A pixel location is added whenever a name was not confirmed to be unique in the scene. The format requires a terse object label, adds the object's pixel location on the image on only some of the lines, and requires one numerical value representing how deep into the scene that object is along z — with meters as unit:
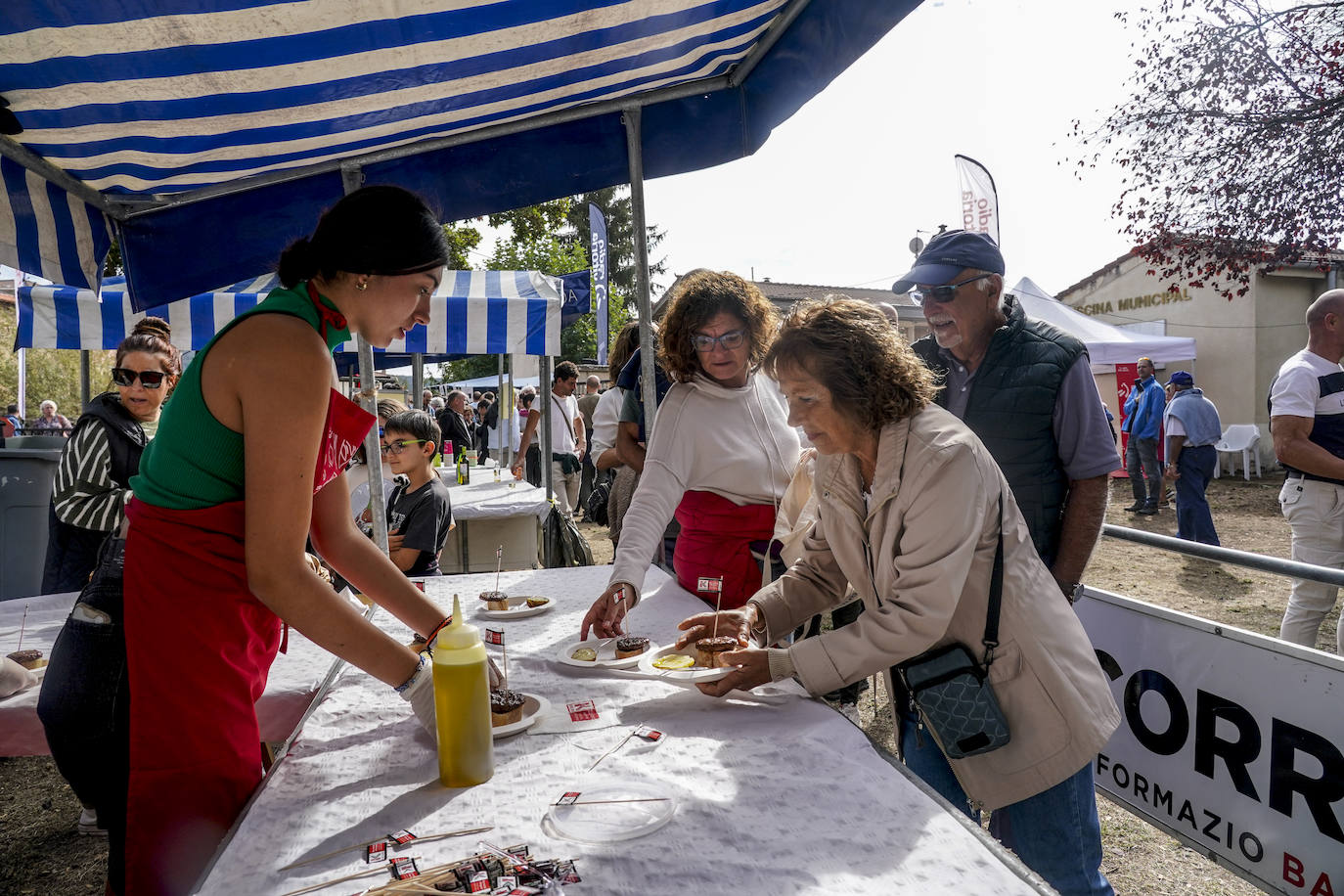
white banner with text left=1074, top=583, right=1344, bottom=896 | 1.96
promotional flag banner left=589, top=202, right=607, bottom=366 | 7.90
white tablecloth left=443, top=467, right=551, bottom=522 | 5.41
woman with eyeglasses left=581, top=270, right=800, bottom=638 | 2.48
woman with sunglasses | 2.86
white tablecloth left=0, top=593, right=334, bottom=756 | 1.93
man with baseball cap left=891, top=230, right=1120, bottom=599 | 2.42
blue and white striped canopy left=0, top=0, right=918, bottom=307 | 1.94
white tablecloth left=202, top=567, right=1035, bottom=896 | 1.02
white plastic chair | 15.57
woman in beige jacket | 1.49
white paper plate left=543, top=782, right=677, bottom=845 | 1.12
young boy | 3.67
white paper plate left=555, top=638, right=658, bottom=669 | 1.85
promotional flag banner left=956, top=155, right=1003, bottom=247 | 9.38
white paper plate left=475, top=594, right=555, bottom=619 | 2.42
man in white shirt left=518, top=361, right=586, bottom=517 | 8.98
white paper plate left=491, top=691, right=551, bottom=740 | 1.45
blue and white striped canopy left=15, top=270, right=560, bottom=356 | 6.41
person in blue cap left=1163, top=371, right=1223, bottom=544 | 8.09
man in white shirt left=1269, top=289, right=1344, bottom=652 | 3.83
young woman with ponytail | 1.24
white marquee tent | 11.73
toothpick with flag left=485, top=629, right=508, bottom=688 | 2.00
